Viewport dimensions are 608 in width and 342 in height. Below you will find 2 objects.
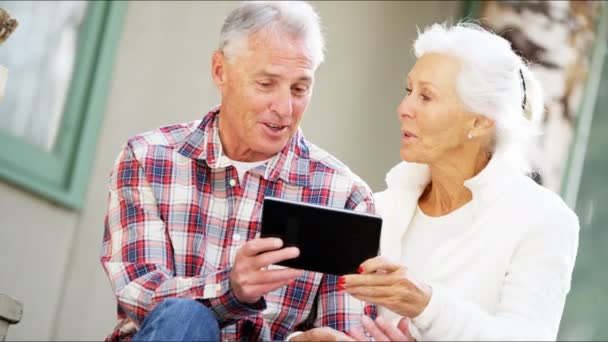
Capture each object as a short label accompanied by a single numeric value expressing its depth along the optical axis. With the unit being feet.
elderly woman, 12.14
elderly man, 13.21
